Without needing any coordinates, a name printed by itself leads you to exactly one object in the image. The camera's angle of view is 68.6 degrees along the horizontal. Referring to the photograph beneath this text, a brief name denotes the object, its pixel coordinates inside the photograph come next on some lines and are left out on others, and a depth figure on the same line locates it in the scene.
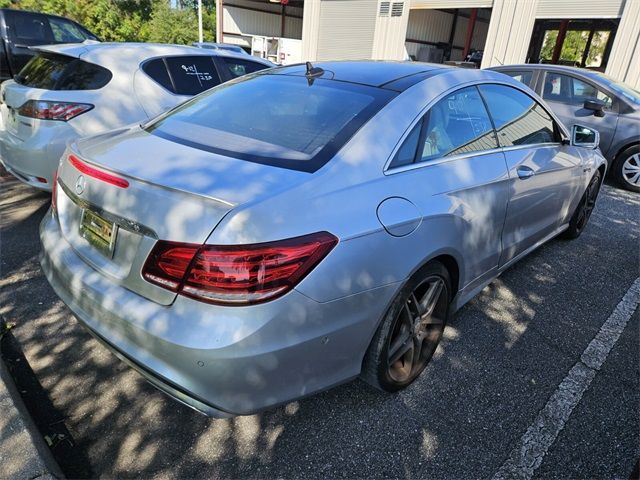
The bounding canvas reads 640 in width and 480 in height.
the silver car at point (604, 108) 6.46
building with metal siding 12.03
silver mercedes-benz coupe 1.68
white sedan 3.97
